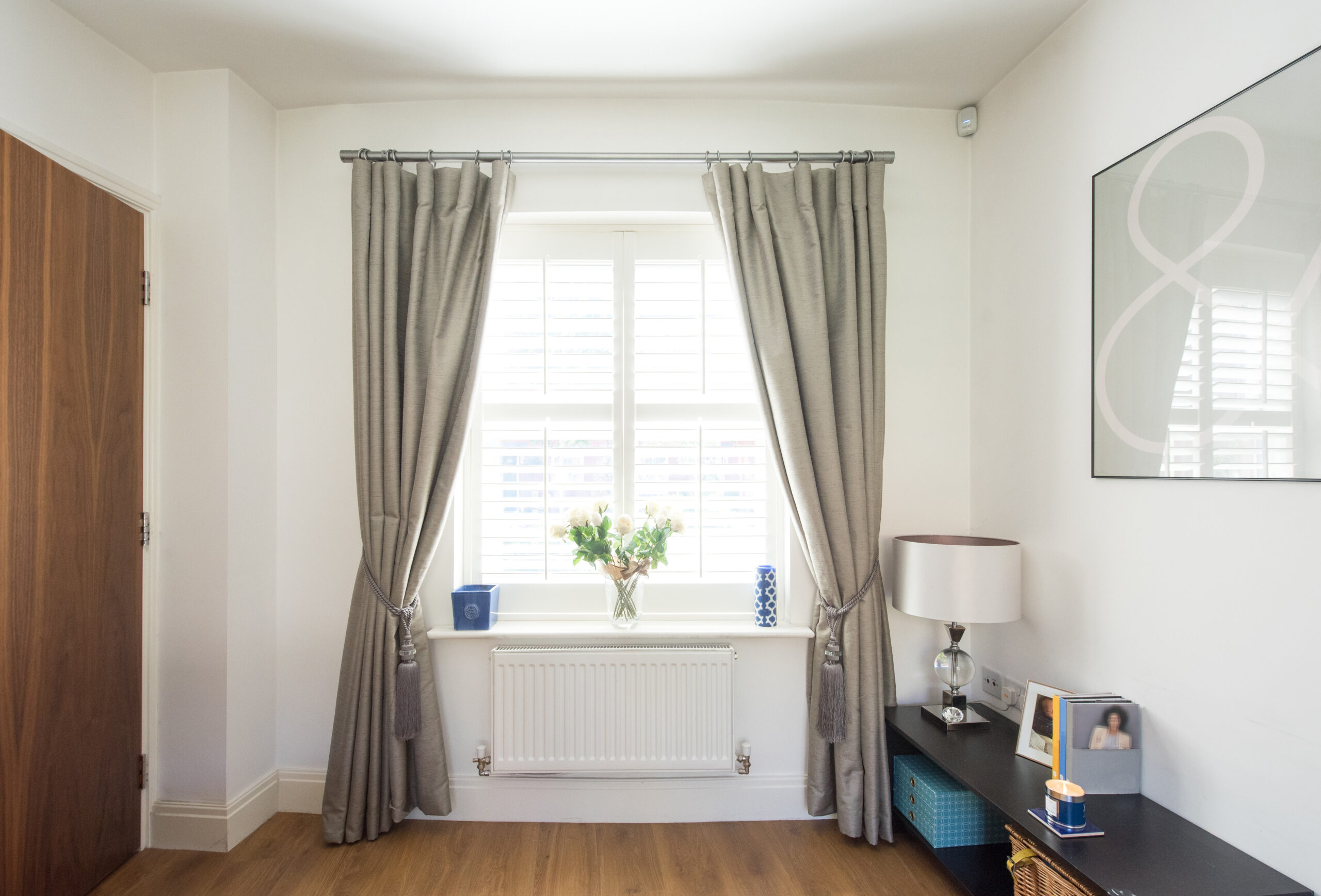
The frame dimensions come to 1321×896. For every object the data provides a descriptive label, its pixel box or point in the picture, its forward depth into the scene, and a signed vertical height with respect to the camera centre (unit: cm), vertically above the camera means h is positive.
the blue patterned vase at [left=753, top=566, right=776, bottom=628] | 229 -57
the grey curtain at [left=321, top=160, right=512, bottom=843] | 214 +6
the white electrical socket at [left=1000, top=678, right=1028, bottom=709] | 208 -83
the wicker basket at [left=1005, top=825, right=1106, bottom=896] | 139 -102
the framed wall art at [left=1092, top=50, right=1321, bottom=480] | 127 +37
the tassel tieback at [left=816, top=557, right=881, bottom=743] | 209 -84
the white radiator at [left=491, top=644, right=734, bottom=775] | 220 -97
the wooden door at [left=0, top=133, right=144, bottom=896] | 166 -25
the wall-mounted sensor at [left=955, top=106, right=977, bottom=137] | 231 +125
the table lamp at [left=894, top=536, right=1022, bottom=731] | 189 -41
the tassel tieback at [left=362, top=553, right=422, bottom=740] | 211 -83
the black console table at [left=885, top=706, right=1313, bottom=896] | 127 -90
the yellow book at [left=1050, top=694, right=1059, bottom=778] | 160 -76
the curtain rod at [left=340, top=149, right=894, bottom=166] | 223 +107
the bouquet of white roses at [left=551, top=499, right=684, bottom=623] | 222 -34
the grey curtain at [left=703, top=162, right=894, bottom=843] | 214 +22
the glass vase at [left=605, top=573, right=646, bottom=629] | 228 -57
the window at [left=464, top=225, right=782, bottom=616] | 244 +12
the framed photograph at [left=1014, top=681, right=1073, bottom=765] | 178 -82
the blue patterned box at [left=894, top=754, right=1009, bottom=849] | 191 -116
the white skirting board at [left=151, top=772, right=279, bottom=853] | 208 -131
